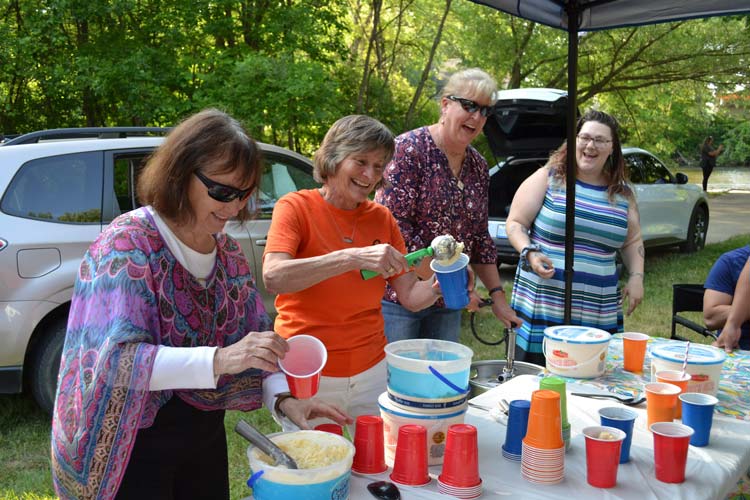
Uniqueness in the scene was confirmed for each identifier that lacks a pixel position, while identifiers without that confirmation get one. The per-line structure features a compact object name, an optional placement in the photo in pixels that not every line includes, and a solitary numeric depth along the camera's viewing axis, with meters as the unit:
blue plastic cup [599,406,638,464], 1.82
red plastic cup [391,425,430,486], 1.67
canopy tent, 3.27
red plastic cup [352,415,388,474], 1.72
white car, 6.11
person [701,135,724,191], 18.31
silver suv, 3.84
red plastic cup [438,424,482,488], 1.62
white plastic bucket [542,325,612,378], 2.49
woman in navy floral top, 2.80
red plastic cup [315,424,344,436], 1.77
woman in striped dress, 3.29
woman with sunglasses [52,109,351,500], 1.51
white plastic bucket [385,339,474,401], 1.75
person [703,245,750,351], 3.68
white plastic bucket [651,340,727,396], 2.29
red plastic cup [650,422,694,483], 1.70
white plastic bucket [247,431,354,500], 1.41
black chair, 4.33
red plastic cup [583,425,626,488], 1.66
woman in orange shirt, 2.26
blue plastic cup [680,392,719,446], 1.94
